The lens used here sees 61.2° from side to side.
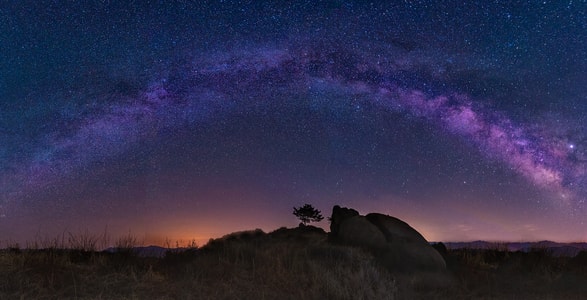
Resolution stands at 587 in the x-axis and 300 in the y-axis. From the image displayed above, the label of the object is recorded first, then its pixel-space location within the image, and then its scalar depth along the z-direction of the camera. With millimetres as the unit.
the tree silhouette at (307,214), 46844
